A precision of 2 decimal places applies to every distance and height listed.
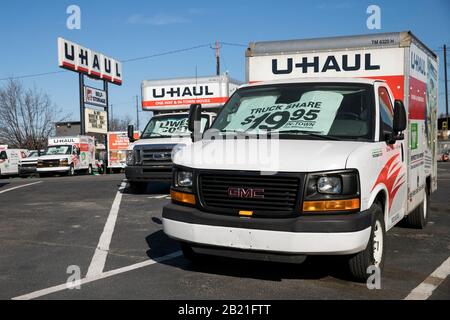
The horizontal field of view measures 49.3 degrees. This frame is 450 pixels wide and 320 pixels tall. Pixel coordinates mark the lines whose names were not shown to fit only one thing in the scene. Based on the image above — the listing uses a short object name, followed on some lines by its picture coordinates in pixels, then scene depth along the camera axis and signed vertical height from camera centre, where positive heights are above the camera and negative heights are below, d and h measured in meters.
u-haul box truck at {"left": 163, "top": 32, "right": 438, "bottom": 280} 4.23 -0.17
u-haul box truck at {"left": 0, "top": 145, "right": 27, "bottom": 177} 29.31 -0.34
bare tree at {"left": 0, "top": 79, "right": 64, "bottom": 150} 47.88 +2.80
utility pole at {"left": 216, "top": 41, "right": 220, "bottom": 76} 44.16 +8.32
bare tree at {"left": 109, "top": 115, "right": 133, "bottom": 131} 86.24 +5.18
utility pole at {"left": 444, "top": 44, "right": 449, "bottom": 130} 54.67 +7.64
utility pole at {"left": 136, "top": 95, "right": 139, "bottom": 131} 88.71 +6.69
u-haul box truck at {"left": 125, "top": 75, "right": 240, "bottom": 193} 11.89 +0.83
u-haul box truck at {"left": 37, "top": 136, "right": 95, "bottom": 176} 27.45 -0.19
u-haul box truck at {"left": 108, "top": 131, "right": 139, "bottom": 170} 31.86 +0.21
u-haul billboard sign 32.47 +6.64
